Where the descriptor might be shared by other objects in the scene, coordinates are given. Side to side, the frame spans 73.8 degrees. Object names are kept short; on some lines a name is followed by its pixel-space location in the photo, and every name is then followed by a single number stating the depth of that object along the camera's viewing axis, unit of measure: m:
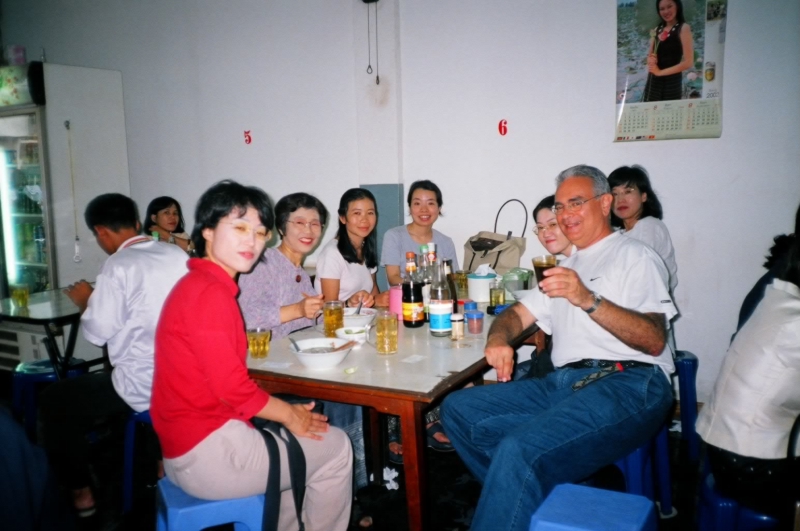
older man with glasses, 1.70
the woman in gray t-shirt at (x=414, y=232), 3.82
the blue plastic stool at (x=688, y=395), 3.00
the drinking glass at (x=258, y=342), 2.14
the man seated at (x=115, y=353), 2.33
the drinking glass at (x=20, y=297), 3.34
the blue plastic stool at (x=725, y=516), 1.55
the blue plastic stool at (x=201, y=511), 1.56
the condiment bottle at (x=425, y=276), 2.78
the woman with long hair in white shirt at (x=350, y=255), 3.10
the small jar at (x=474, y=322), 2.40
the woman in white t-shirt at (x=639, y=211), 3.39
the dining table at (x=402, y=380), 1.74
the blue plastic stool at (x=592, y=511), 1.36
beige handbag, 3.84
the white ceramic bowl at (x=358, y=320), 2.47
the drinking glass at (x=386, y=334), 2.13
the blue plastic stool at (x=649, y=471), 1.99
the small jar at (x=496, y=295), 2.85
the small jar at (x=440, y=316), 2.32
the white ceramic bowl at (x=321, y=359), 1.92
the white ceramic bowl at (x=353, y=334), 2.28
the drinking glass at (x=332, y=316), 2.38
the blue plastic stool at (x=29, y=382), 3.16
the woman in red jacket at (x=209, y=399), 1.57
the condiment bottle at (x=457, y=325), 2.29
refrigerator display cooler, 5.26
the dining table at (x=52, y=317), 2.91
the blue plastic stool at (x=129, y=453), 2.40
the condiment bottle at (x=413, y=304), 2.52
